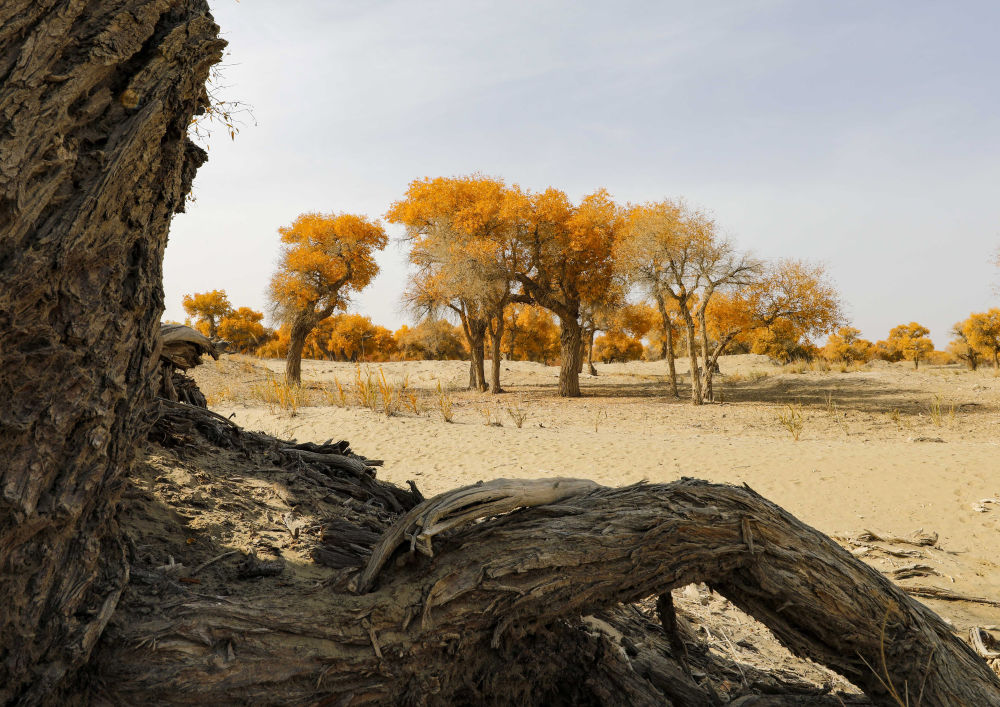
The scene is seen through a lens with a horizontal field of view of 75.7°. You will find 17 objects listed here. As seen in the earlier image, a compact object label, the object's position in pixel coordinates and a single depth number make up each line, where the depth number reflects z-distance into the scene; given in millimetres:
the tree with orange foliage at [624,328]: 25947
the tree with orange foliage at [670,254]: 20375
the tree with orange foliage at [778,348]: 38688
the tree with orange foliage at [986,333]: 34988
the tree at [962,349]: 36688
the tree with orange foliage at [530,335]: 38438
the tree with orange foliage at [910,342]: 45219
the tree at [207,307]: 39594
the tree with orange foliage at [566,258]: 23031
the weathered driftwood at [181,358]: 4387
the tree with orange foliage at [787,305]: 21547
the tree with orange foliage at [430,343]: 43781
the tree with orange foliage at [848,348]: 43994
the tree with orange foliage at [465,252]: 22250
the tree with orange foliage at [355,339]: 44750
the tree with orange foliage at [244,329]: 43594
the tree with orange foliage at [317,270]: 24298
